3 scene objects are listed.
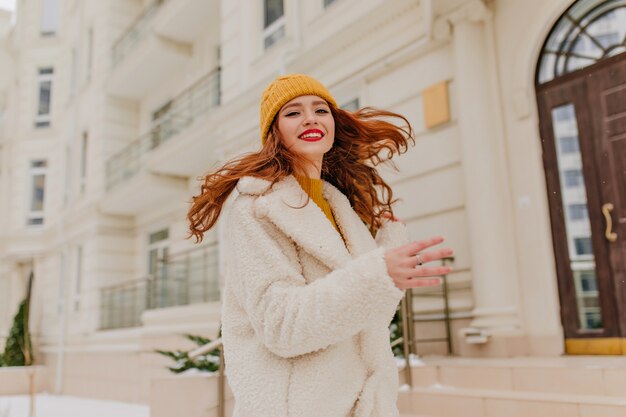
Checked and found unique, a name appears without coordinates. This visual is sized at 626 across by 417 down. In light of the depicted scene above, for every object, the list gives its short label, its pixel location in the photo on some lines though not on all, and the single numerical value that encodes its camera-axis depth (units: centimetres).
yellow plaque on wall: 566
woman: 110
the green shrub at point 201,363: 512
